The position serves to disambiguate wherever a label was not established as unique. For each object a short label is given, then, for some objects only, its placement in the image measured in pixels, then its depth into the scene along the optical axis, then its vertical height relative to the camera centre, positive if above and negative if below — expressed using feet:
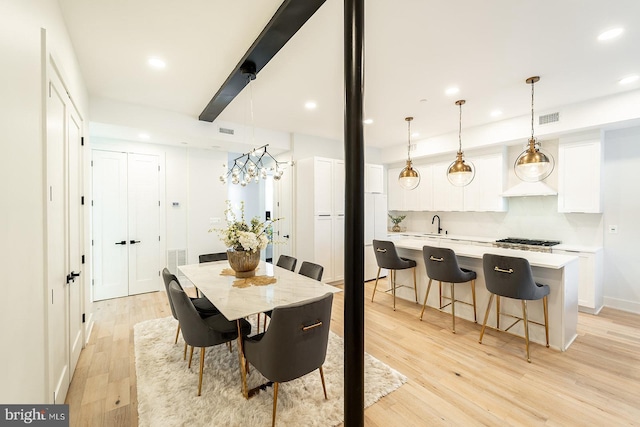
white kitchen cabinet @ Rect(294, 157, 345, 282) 16.19 -0.16
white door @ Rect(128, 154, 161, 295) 15.11 -0.68
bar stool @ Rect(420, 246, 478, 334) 10.49 -2.30
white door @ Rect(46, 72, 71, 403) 5.52 -0.78
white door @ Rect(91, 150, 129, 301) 14.17 -0.75
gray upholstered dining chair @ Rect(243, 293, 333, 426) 5.58 -2.82
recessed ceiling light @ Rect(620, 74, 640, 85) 10.01 +5.03
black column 3.72 -0.12
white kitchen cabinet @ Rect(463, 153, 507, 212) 16.21 +1.58
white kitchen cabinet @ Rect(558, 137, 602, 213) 12.70 +1.77
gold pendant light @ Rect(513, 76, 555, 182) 9.45 +1.68
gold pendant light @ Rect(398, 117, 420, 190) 13.64 +1.71
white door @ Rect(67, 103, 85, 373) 7.75 -0.83
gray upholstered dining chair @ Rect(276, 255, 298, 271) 10.91 -2.14
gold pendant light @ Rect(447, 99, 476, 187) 11.64 +1.68
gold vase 9.09 -1.71
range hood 14.29 +1.20
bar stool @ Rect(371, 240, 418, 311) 12.74 -2.30
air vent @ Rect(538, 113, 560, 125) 13.07 +4.62
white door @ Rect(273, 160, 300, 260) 17.92 -0.11
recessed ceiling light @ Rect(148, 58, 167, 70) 8.86 +4.98
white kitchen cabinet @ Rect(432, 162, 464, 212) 18.13 +1.28
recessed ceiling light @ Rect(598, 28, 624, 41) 7.30 +4.94
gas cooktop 13.76 -1.73
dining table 6.59 -2.28
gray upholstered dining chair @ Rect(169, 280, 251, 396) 6.79 -3.09
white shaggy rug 6.17 -4.73
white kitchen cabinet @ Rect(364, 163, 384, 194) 18.15 +2.27
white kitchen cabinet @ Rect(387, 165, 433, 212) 19.98 +1.38
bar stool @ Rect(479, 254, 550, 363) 8.59 -2.32
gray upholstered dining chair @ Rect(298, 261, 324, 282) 9.49 -2.18
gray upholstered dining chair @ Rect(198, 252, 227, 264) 12.12 -2.10
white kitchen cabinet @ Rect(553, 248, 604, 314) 12.25 -3.17
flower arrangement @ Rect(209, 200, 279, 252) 8.91 -0.82
